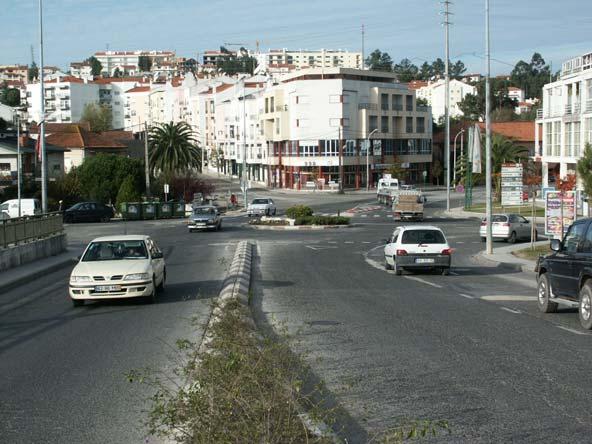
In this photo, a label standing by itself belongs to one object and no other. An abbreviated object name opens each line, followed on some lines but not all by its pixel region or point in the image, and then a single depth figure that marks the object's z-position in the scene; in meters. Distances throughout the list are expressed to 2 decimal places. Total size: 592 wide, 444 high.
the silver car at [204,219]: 54.47
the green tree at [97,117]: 160.12
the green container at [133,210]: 71.00
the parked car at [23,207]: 59.75
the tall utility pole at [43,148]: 42.88
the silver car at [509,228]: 45.75
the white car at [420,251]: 27.75
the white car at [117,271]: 18.95
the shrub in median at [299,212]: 59.22
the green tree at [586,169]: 36.91
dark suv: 15.16
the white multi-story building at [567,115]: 64.75
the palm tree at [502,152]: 84.19
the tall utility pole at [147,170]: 73.62
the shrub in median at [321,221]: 57.66
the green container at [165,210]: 72.62
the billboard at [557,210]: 32.22
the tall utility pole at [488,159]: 35.79
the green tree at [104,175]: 78.56
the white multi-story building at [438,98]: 192.12
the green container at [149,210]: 71.62
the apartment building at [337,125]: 111.75
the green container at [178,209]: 73.56
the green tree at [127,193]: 76.56
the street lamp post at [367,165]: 112.59
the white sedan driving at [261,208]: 69.00
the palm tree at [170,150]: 94.12
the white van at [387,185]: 87.53
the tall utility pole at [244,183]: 83.54
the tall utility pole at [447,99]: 69.88
